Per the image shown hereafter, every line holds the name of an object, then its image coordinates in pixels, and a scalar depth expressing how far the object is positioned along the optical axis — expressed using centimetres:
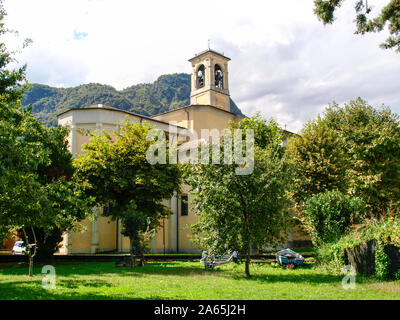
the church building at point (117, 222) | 3173
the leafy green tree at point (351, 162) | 2572
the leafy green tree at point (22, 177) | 910
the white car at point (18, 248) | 3219
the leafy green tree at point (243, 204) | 1477
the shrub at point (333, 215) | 1759
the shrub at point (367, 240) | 1179
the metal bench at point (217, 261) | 1884
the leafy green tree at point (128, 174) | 2198
